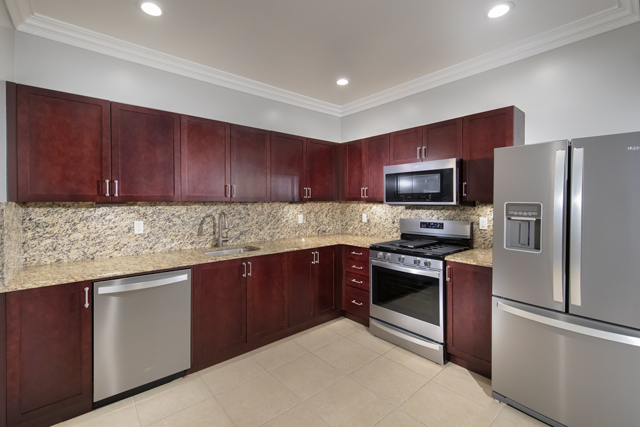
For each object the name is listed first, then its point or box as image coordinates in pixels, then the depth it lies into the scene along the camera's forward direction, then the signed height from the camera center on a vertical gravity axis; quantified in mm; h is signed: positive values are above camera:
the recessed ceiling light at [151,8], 2051 +1430
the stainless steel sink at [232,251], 3035 -454
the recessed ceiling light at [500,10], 2068 +1447
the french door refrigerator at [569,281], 1594 -426
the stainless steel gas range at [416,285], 2623 -726
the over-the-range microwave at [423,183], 2816 +282
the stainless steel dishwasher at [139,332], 2021 -917
